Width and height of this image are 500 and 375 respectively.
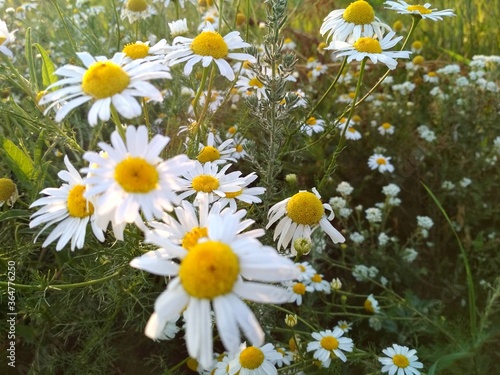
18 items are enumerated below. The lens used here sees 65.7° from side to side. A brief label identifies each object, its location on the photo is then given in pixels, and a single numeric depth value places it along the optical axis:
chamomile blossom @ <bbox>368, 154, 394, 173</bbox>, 0.29
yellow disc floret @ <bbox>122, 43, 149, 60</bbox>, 0.16
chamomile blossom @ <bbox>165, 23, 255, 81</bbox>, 0.16
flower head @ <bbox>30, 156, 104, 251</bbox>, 0.13
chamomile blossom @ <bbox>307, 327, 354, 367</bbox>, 0.18
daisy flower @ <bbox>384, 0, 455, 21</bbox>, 0.20
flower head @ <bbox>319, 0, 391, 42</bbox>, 0.20
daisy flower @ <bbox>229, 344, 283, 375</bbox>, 0.16
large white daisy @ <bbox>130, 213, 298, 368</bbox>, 0.09
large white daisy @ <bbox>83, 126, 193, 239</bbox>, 0.10
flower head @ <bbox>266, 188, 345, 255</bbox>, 0.16
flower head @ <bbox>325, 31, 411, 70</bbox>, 0.18
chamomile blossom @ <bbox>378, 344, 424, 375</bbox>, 0.18
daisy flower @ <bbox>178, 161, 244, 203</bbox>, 0.15
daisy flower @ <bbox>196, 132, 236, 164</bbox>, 0.18
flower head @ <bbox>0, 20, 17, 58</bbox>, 0.16
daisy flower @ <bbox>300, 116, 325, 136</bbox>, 0.28
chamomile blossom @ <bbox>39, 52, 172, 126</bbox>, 0.12
